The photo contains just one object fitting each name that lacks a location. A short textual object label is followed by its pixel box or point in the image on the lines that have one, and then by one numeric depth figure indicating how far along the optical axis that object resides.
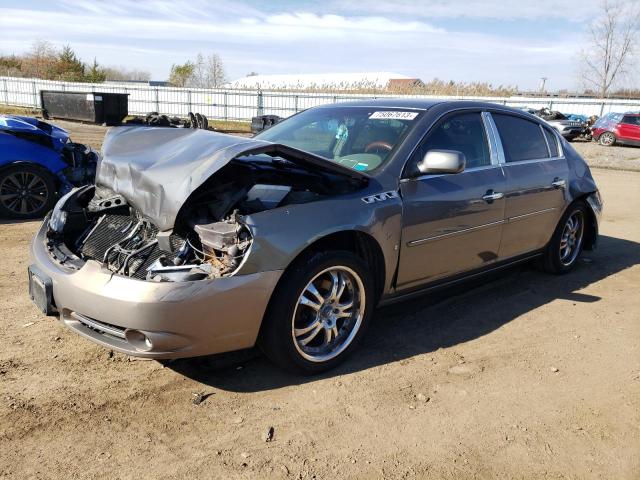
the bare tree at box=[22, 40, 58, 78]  51.84
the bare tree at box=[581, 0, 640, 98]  49.87
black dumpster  18.83
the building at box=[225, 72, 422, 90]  68.00
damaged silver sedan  2.86
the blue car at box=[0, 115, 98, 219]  6.74
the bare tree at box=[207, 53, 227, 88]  68.62
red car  24.62
